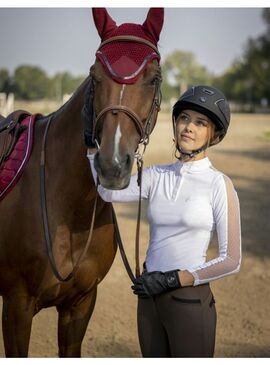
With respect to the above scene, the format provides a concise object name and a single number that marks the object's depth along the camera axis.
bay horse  2.61
